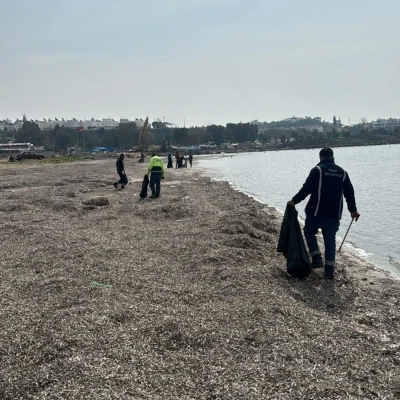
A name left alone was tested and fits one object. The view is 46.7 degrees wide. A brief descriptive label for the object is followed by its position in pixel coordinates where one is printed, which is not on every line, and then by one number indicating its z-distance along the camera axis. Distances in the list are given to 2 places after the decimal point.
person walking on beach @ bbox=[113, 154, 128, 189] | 24.14
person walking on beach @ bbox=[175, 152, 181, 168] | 52.57
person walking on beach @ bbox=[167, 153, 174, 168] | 53.46
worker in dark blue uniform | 7.92
